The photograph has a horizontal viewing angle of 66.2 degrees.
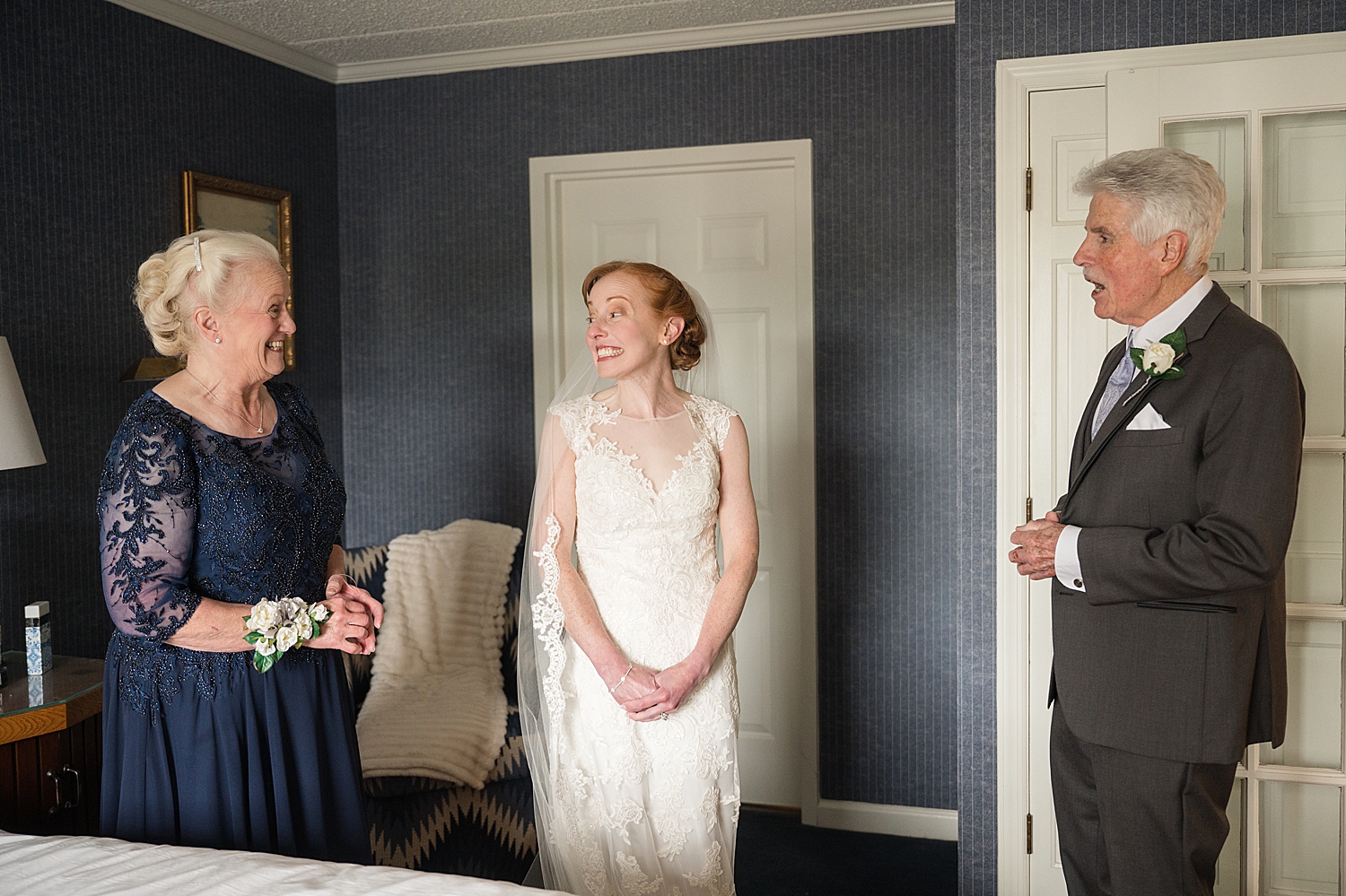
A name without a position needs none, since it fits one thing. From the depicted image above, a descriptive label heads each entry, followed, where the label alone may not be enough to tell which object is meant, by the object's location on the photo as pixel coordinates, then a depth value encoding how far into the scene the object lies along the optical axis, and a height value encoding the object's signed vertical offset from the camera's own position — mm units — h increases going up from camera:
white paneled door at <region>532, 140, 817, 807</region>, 3609 +302
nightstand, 2242 -752
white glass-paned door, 2270 +260
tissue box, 2492 -526
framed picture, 3066 +712
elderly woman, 1760 -296
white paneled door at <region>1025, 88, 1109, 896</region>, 2475 +188
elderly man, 1680 -224
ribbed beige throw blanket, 2889 -757
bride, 2125 -443
